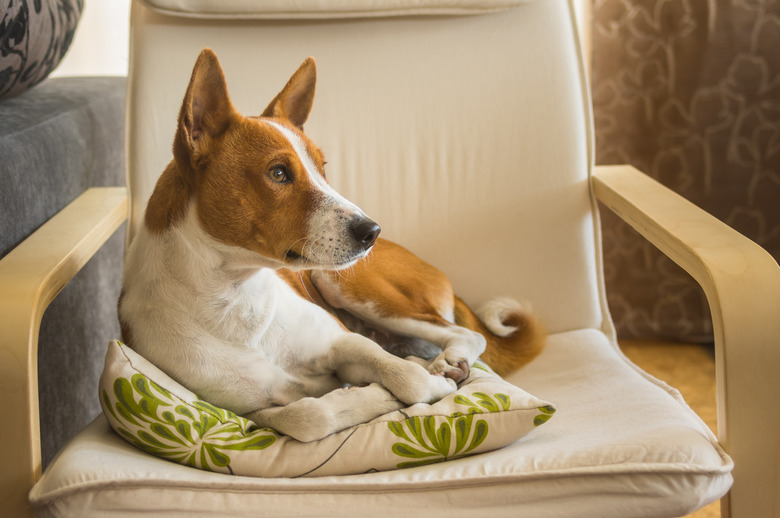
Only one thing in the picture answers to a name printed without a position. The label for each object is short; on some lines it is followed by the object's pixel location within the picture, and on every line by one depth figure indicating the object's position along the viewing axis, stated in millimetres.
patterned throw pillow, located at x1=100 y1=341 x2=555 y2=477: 1031
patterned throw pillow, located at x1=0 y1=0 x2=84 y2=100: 1408
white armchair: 1499
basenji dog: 1104
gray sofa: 1406
